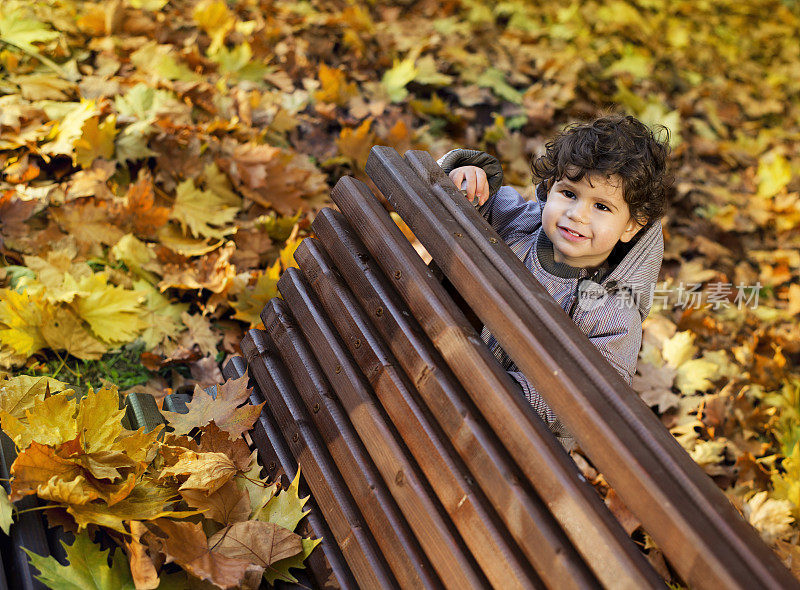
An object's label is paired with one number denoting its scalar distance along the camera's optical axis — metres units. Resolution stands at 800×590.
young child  1.98
